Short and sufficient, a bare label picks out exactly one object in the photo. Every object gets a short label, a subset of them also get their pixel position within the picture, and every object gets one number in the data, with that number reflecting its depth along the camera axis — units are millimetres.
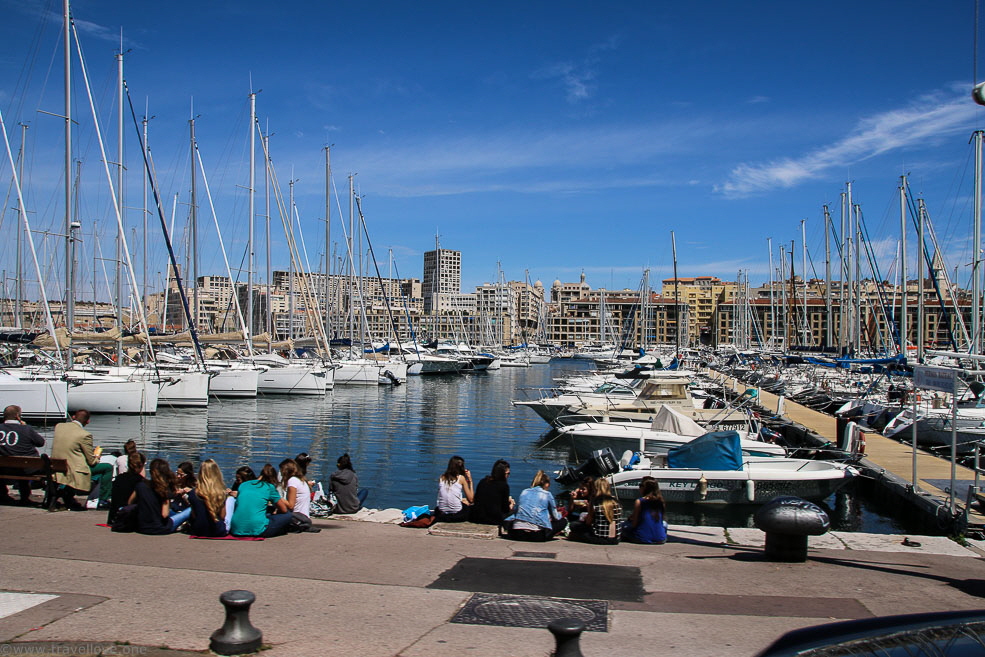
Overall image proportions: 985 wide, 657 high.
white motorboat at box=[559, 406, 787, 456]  22188
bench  11664
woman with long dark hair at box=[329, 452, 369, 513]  12959
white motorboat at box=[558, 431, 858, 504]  18250
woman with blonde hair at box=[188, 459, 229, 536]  10148
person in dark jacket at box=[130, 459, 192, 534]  10258
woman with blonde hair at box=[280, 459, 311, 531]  10852
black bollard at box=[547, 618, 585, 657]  4816
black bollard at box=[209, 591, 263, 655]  5750
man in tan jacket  11844
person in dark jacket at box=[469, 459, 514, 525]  11758
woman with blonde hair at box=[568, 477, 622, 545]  10680
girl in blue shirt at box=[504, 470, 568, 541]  10586
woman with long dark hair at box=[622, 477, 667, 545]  10930
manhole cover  6879
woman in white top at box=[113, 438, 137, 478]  12862
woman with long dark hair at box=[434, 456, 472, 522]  12061
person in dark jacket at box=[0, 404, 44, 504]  11938
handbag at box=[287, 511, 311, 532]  10659
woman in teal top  10211
